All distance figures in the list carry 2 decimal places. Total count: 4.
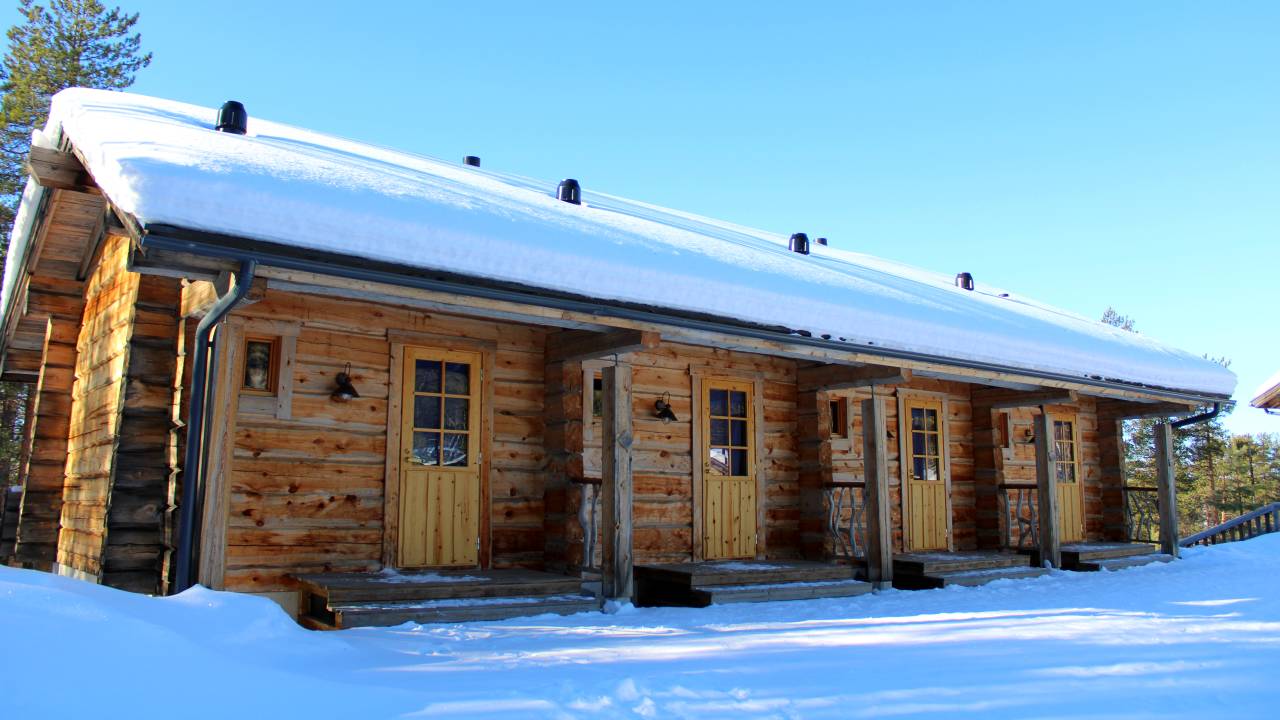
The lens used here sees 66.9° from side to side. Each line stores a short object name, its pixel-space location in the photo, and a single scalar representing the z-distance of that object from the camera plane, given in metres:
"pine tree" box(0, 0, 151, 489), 21.80
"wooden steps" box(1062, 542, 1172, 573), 11.81
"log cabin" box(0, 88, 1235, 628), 6.21
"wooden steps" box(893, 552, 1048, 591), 9.95
